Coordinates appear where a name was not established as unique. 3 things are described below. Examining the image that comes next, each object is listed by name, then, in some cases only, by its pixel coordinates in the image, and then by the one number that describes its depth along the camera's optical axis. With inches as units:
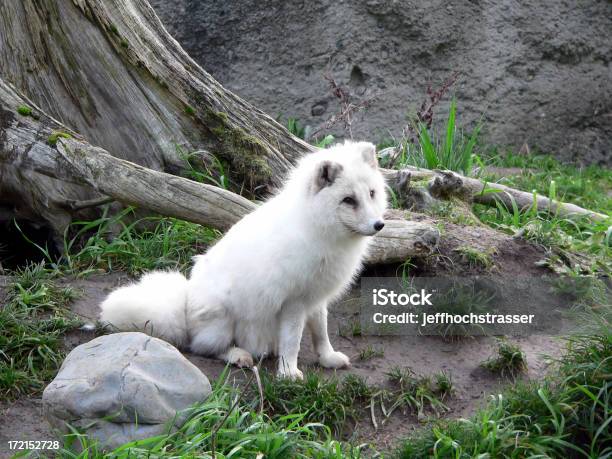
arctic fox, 358.9
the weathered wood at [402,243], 439.5
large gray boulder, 299.0
